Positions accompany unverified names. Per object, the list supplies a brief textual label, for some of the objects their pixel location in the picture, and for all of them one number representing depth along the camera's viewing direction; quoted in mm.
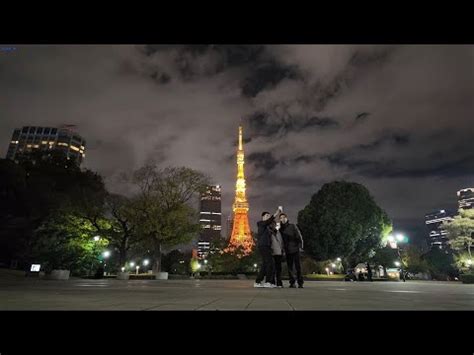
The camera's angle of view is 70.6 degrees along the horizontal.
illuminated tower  76250
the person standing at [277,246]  10344
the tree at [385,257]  43812
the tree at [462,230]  39575
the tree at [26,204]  31875
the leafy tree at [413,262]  48250
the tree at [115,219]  31234
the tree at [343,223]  38750
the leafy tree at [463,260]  39094
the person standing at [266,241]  9836
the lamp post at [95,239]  31359
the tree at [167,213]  30938
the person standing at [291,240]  10539
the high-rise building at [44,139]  127062
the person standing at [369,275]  34741
